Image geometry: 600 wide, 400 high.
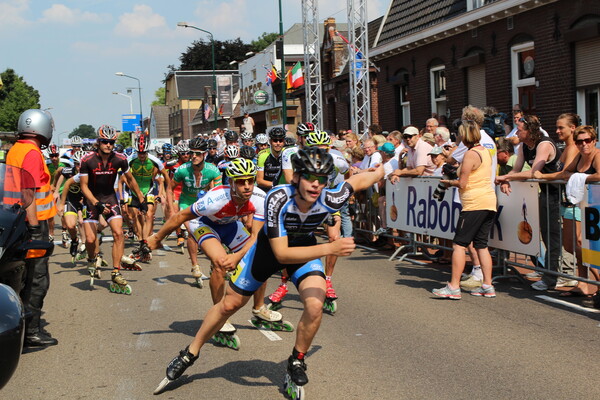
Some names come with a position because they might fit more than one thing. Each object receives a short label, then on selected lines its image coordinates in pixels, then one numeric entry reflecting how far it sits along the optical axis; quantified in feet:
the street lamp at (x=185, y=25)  154.10
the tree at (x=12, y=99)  264.52
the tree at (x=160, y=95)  543.39
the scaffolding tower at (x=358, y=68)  77.15
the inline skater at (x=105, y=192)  33.65
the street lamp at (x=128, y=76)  291.46
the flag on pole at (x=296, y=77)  140.26
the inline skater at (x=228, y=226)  21.24
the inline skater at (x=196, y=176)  35.83
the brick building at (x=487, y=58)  59.77
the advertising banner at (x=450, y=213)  30.35
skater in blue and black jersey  16.44
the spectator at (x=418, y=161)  39.11
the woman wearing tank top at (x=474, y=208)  29.01
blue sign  311.06
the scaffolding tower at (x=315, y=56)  87.47
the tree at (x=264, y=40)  361.61
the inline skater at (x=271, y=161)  36.50
